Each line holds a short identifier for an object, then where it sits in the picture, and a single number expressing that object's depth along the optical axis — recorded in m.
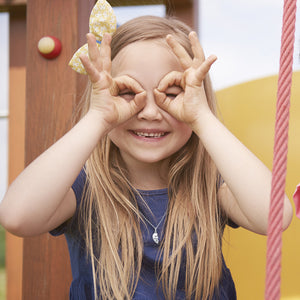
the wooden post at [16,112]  1.36
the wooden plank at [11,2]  1.30
